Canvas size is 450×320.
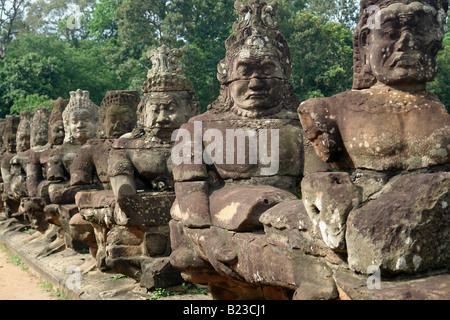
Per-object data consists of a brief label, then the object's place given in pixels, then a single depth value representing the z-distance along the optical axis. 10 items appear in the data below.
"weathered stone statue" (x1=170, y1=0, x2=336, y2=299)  4.36
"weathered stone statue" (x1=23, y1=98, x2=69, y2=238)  9.45
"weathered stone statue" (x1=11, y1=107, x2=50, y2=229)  10.60
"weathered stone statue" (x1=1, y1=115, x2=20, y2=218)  13.27
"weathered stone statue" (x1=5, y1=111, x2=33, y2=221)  11.12
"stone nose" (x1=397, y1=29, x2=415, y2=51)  3.46
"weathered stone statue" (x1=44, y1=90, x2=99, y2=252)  8.61
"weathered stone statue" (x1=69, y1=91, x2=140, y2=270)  6.94
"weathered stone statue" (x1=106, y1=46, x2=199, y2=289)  6.20
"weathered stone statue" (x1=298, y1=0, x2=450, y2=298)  3.04
